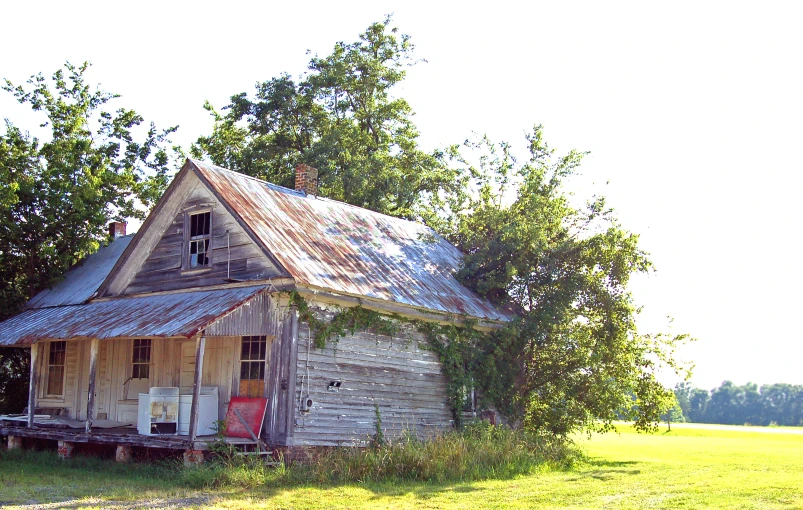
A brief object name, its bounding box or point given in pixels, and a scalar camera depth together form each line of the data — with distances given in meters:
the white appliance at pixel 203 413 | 15.53
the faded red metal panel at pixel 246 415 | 15.20
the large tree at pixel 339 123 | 32.69
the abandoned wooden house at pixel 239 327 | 15.40
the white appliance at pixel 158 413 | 15.36
